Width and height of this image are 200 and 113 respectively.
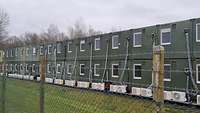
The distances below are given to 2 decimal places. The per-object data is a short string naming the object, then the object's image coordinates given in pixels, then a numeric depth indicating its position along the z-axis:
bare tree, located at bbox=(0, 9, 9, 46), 73.11
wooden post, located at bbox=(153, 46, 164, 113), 3.68
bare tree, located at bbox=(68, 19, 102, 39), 114.25
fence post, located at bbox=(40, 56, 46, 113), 6.40
